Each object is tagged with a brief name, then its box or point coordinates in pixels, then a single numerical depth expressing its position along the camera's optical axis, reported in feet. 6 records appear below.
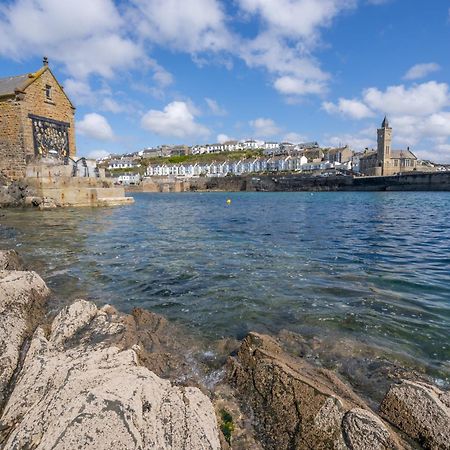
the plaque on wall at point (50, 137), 83.35
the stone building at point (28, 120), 79.41
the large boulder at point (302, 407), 7.97
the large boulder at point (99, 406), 7.09
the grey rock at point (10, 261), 22.26
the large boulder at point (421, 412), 8.56
